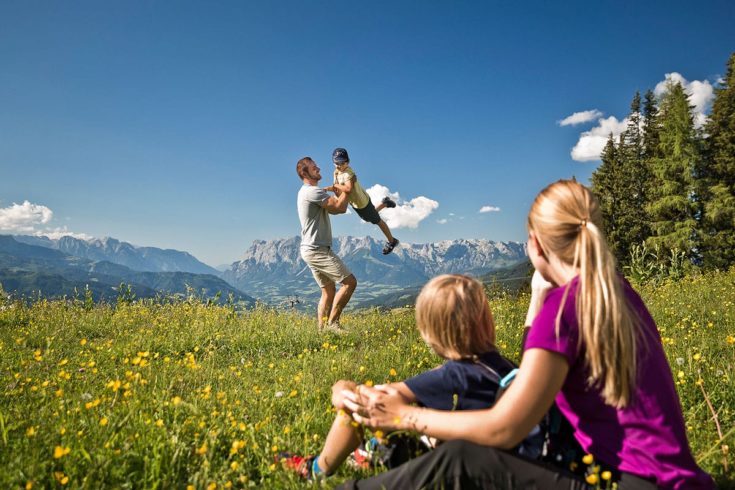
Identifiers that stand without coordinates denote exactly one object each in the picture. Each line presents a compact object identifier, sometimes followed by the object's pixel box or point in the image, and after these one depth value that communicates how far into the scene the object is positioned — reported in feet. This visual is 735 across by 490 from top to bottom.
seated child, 7.64
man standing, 24.68
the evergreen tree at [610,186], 125.90
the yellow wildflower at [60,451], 7.42
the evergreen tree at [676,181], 102.83
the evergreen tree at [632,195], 123.75
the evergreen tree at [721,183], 93.35
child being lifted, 26.40
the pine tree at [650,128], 123.75
